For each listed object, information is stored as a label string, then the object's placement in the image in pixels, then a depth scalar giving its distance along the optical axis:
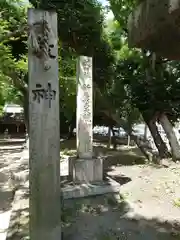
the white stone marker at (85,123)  4.32
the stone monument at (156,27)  0.67
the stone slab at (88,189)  3.93
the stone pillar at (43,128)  2.22
